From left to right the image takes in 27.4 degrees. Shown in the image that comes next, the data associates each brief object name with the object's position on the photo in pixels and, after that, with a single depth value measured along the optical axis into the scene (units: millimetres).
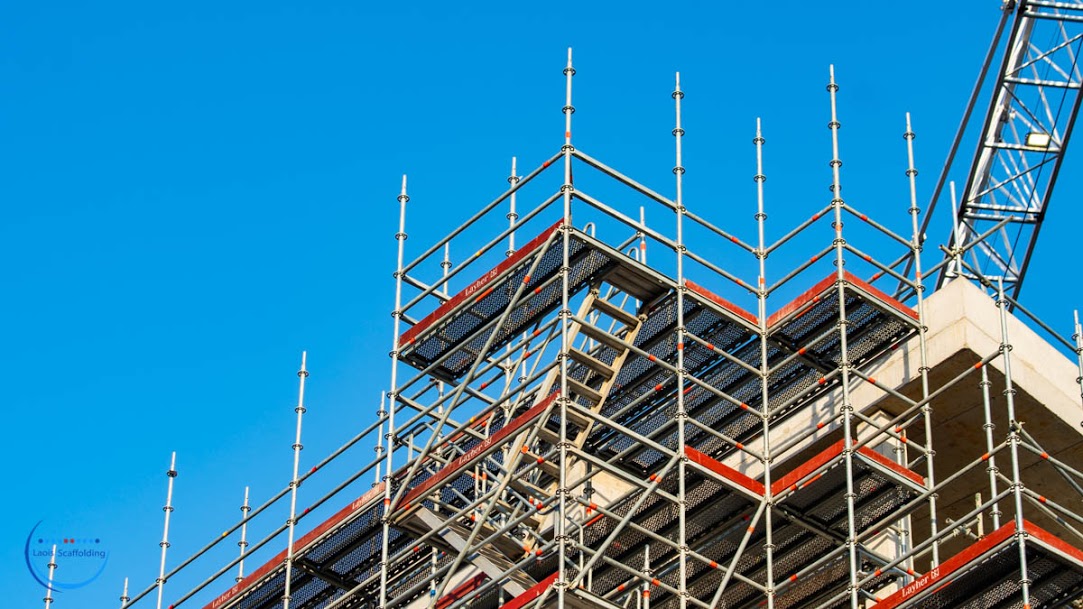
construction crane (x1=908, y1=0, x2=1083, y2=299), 51781
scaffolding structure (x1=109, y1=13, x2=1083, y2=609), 28719
